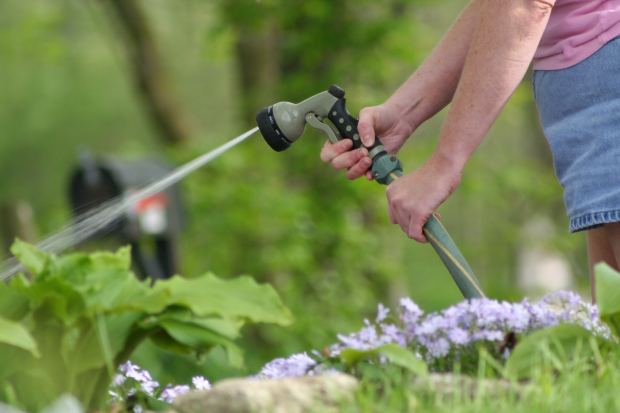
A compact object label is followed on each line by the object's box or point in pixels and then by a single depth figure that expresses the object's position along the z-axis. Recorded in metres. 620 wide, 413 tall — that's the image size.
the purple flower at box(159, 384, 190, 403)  4.93
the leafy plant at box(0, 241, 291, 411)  4.36
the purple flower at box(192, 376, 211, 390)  4.97
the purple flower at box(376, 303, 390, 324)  5.10
